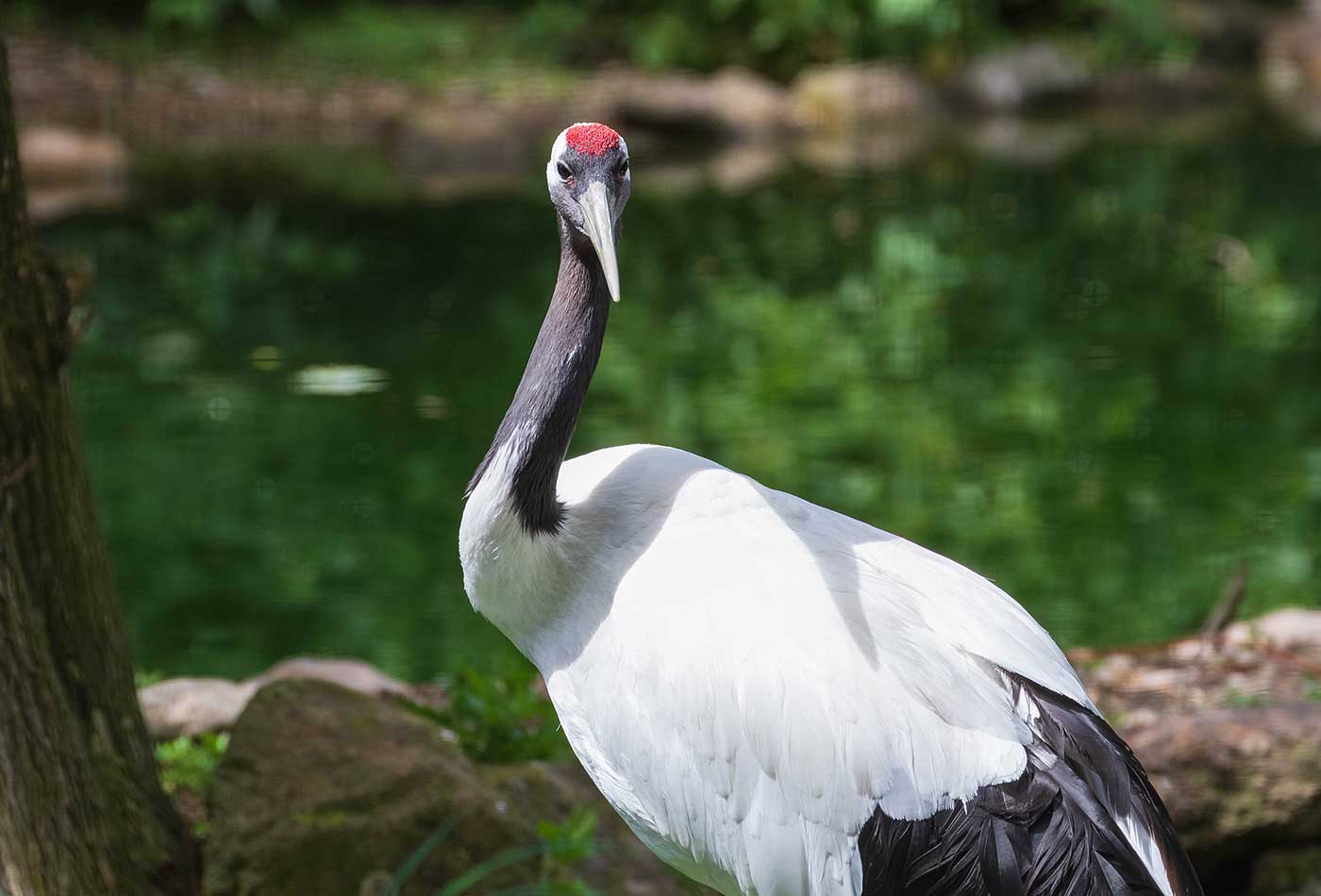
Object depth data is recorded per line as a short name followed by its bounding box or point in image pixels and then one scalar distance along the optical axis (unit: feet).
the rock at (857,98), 108.27
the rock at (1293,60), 117.08
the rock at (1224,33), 121.19
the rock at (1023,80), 111.65
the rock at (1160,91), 113.09
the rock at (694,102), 103.50
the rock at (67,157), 87.61
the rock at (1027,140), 95.50
